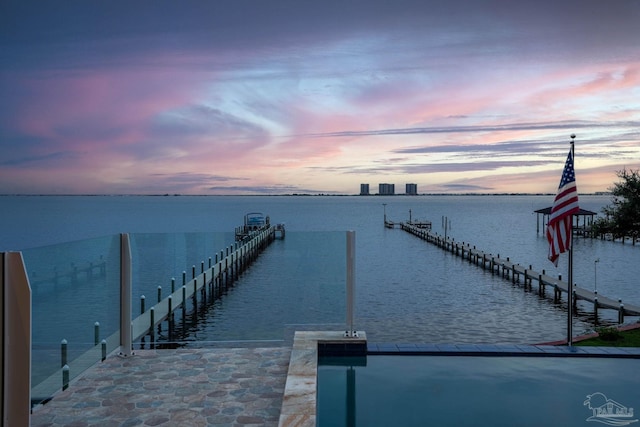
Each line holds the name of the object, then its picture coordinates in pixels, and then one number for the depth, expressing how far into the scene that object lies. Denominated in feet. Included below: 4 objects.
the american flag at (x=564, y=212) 30.85
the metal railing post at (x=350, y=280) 28.14
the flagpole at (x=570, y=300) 30.93
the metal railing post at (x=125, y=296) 25.85
